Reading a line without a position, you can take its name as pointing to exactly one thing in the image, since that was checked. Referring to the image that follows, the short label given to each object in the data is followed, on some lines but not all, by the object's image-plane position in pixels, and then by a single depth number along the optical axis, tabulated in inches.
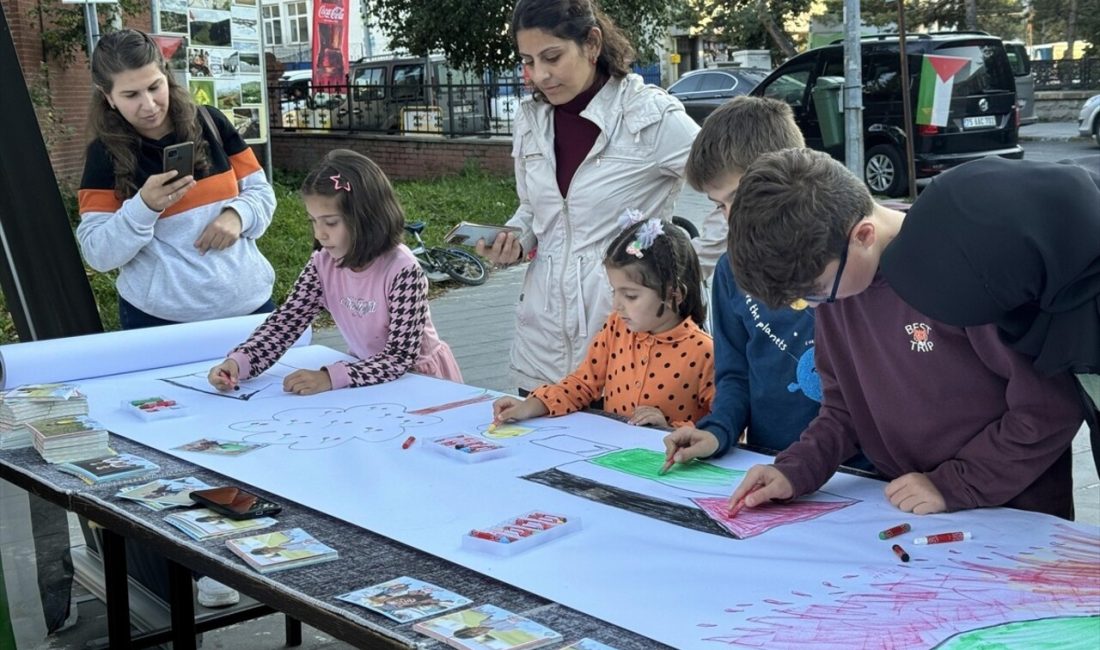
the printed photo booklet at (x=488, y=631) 56.4
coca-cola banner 545.0
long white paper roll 123.7
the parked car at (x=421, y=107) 620.1
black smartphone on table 78.7
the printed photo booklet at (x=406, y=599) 61.0
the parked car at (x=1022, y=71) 537.4
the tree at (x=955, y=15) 874.1
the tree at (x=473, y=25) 642.8
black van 477.1
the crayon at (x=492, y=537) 69.7
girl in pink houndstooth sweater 120.3
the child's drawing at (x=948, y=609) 56.1
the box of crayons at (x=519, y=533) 69.6
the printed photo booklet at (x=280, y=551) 68.9
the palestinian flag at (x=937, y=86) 442.6
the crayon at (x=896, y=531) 69.6
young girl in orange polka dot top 102.0
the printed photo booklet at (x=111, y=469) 89.5
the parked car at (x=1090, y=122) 655.1
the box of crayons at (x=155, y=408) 109.7
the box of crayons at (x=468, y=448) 90.7
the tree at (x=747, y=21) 1130.0
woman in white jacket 115.3
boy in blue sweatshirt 92.7
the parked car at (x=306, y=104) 716.7
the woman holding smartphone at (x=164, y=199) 126.1
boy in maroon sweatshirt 66.7
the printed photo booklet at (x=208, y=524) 75.0
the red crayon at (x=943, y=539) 68.1
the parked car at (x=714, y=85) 761.6
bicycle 354.3
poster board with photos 377.1
